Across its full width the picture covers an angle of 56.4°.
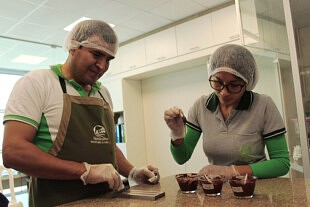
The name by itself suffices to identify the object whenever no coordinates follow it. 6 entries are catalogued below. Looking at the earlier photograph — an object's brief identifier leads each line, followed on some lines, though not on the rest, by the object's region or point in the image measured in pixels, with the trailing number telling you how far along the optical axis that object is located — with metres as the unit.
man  0.96
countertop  0.78
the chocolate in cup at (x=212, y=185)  0.87
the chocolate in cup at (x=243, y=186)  0.82
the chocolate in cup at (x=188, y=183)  0.95
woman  1.18
